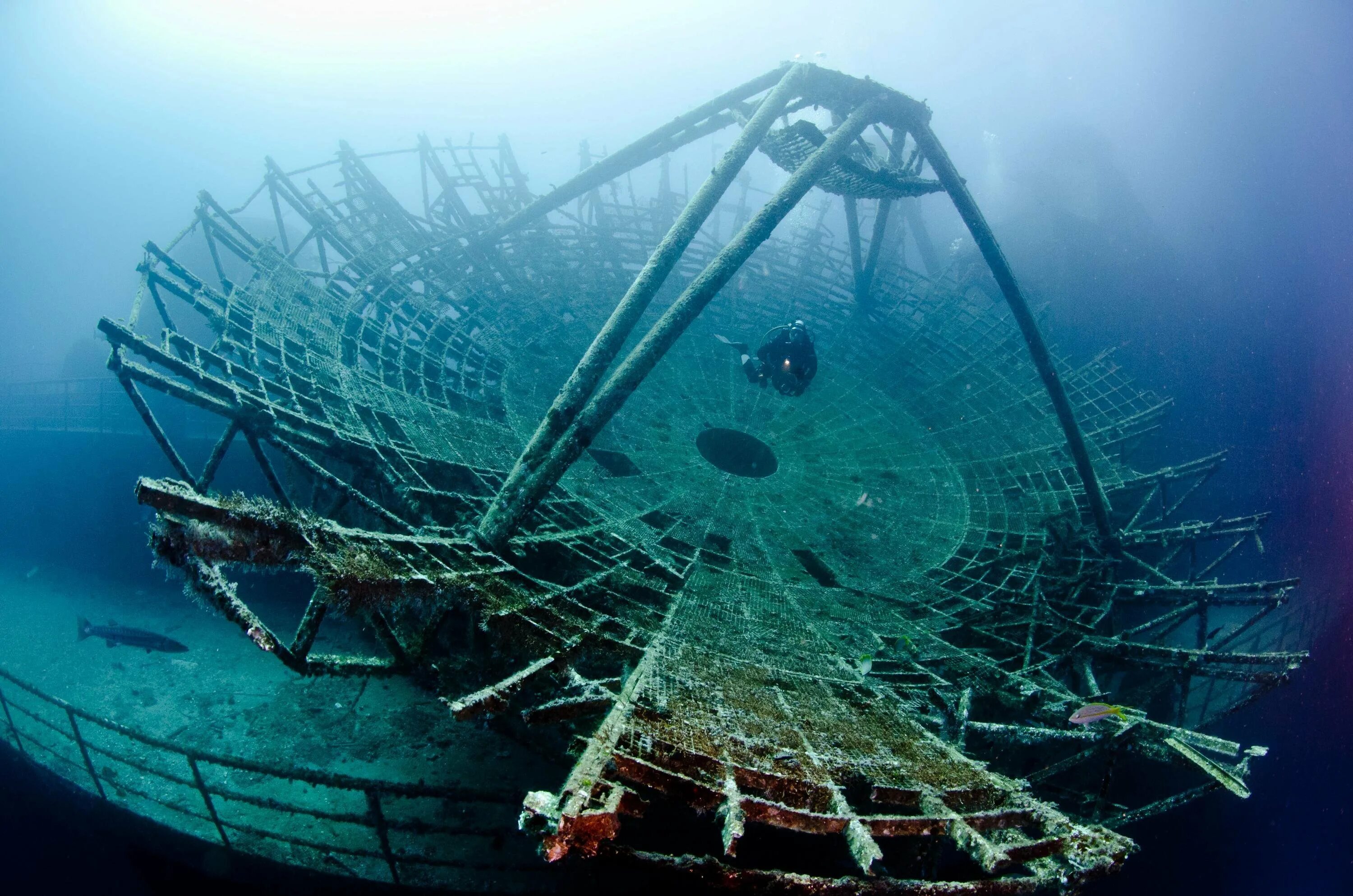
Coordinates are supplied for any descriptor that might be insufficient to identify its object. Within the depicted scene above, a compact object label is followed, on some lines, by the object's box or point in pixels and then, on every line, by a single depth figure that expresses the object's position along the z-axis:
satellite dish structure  3.62
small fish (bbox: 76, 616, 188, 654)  11.89
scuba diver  10.53
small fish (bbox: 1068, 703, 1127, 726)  5.40
